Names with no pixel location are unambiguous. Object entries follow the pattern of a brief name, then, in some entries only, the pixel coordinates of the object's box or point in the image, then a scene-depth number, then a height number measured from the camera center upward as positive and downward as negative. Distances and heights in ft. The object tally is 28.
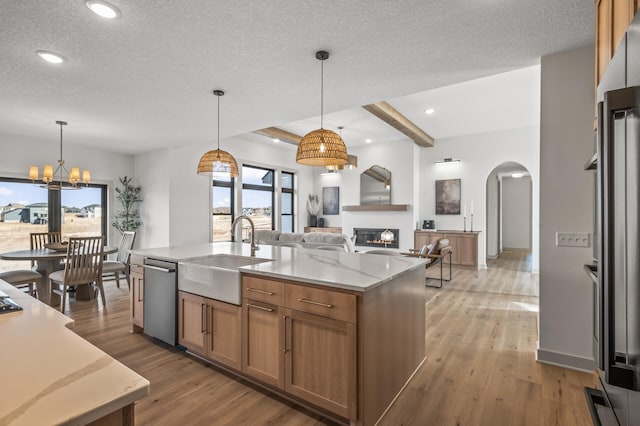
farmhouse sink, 7.60 -1.73
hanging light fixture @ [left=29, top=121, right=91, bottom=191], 14.14 +1.66
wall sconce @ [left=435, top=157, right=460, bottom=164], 24.50 +4.03
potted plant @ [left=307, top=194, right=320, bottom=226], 30.19 +0.25
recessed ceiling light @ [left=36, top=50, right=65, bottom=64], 8.20 +4.08
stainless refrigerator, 2.49 -0.16
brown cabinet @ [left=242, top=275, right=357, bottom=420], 5.80 -2.60
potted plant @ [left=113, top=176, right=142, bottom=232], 21.31 +0.12
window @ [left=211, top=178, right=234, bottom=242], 22.62 +0.23
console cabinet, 22.45 -2.34
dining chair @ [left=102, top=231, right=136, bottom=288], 15.71 -2.67
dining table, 12.46 -1.91
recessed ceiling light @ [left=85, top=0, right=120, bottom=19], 6.30 +4.13
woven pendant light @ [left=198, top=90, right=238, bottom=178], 10.79 +1.63
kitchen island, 5.77 -2.53
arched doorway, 31.36 +0.07
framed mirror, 26.35 +2.18
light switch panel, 8.14 -0.68
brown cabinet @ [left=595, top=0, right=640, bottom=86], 3.53 +2.40
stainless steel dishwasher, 9.16 -2.66
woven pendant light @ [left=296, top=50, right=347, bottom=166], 8.64 +1.81
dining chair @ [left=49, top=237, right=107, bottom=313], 12.84 -2.33
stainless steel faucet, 9.84 -1.10
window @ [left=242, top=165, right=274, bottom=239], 24.66 +1.30
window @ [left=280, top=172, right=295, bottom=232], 28.37 +0.68
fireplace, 25.70 -2.15
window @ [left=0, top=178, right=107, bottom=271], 17.19 -0.10
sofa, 16.15 -1.52
